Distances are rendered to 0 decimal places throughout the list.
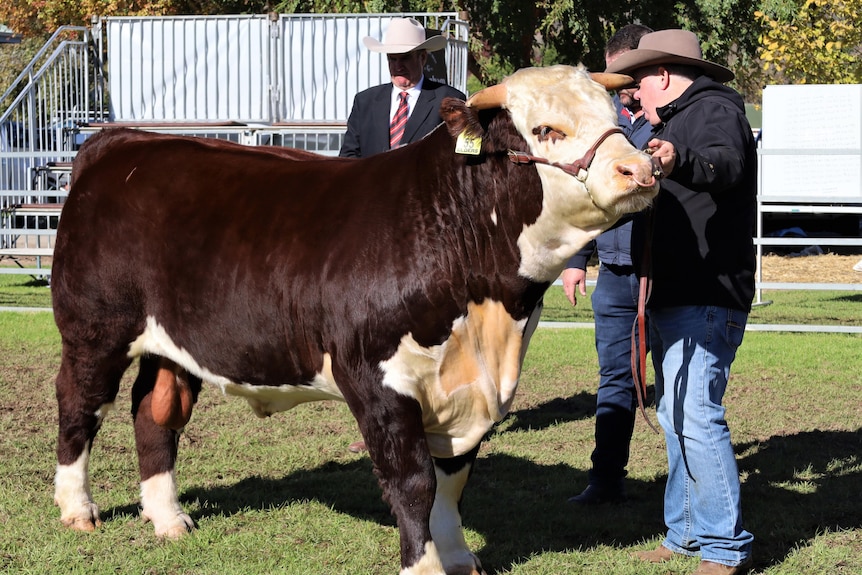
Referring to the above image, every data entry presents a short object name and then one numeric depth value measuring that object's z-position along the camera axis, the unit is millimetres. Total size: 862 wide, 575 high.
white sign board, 19734
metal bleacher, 14742
